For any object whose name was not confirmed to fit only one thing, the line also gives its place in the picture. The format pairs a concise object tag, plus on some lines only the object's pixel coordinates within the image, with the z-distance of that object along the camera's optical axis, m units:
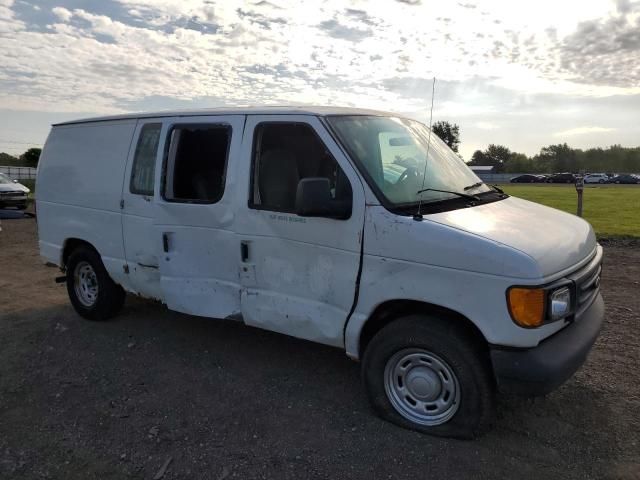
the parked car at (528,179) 64.10
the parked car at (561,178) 59.65
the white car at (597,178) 61.56
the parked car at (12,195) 18.61
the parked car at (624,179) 60.65
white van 3.20
